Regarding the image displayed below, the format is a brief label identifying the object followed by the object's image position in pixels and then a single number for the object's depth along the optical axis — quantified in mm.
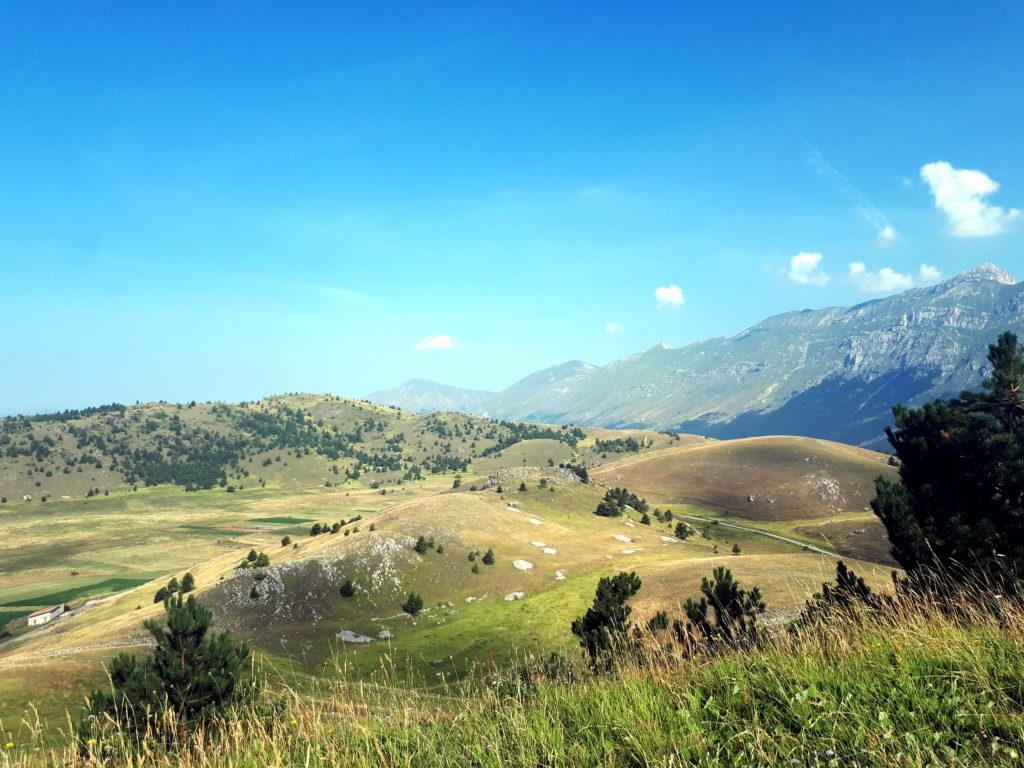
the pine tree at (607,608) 34281
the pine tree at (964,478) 31234
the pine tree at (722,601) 29291
